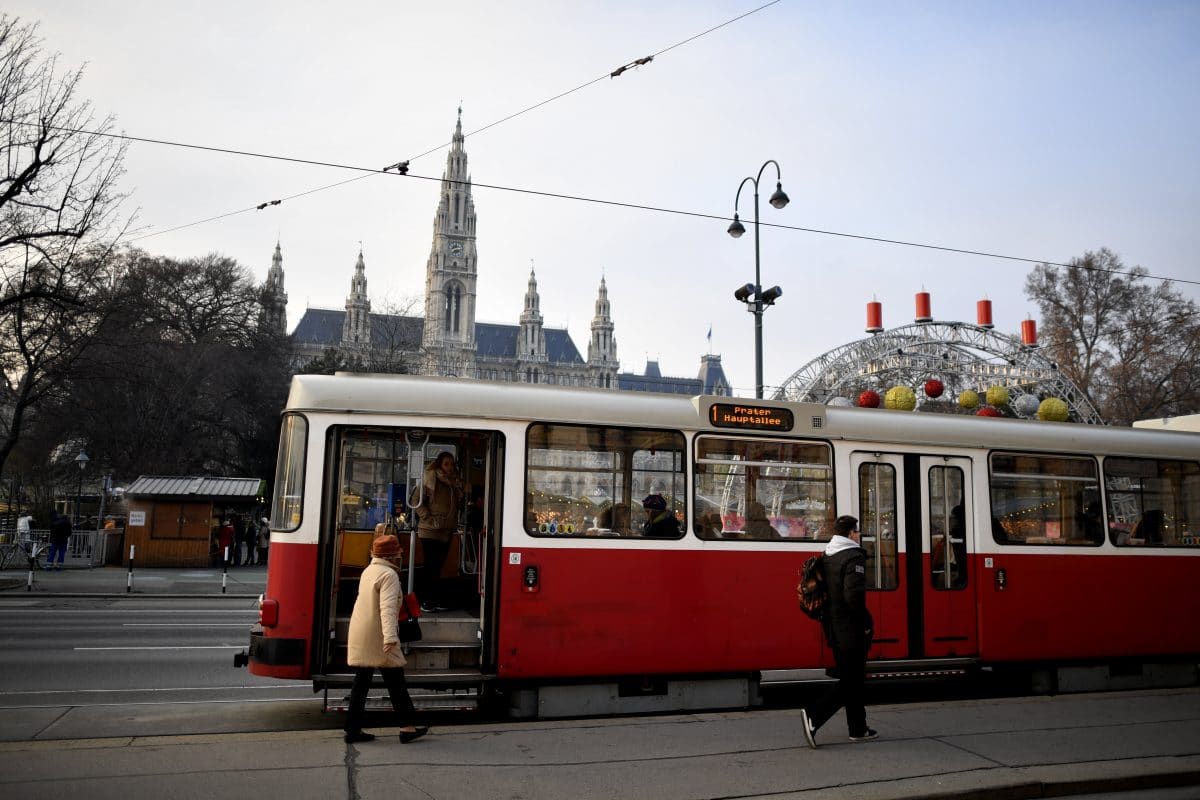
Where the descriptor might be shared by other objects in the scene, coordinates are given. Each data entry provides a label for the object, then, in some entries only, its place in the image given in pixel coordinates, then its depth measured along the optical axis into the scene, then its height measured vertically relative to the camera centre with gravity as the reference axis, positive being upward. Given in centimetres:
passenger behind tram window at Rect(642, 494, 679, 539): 866 +4
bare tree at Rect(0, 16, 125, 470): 1956 +609
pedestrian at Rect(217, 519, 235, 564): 2870 -63
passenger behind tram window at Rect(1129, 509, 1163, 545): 1057 +4
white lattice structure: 2850 +516
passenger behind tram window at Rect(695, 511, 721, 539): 877 -1
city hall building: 13762 +3167
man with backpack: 716 -81
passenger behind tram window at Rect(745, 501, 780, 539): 898 +2
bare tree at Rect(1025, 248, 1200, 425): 4444 +963
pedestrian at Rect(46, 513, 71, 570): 2745 -70
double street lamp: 1938 +489
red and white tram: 812 -13
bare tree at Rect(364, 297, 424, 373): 3924 +845
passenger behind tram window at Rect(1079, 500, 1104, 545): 1026 +9
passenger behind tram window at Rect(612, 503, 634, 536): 857 +3
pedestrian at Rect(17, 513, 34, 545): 2879 -54
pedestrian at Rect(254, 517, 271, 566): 3293 -93
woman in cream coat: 687 -88
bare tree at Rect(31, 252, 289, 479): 4225 +652
